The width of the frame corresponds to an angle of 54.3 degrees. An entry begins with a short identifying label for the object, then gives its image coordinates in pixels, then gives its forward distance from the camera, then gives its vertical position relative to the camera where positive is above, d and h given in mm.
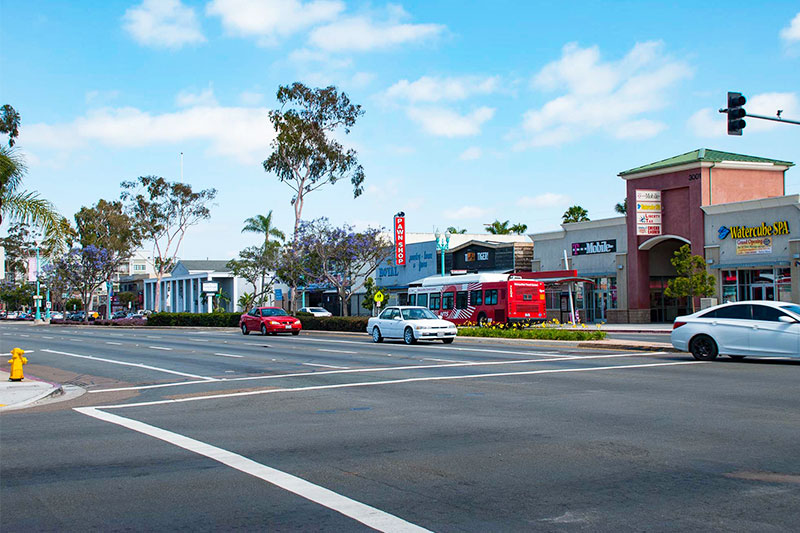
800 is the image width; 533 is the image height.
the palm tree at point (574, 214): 69500 +7235
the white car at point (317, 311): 61381 -1049
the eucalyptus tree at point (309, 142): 53812 +10933
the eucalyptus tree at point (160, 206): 75000 +9169
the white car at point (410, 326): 29094 -1113
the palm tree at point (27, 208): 21812 +2637
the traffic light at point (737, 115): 19812 +4514
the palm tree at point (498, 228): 83000 +7244
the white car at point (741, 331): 17922 -922
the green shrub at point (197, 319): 57062 -1562
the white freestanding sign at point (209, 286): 71938 +1186
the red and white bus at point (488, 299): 38094 -154
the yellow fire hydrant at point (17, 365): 16562 -1346
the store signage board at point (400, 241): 56312 +4093
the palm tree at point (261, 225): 72175 +6819
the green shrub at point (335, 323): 42750 -1449
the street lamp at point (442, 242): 56844 +3993
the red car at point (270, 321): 40344 -1192
